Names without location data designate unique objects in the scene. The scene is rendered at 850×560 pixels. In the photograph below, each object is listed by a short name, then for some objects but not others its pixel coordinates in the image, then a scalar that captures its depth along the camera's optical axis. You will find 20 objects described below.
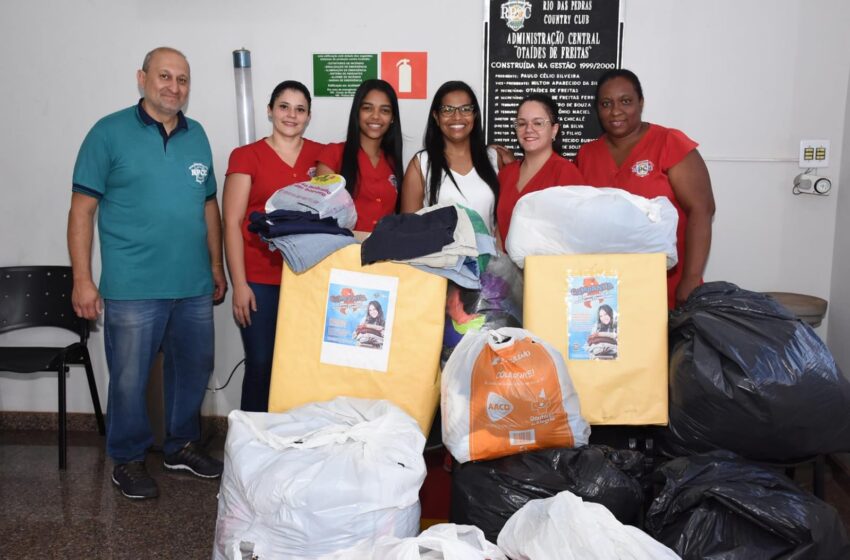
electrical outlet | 2.94
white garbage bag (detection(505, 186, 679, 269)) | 2.01
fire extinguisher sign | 3.08
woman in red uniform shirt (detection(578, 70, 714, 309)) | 2.58
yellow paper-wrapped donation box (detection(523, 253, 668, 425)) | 2.01
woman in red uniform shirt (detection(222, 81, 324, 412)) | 2.67
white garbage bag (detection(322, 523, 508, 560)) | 1.52
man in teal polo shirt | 2.65
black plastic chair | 3.22
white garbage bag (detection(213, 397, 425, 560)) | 1.70
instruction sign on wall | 3.11
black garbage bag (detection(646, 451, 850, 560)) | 1.63
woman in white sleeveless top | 2.65
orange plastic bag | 1.87
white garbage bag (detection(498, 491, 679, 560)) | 1.48
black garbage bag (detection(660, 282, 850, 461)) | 1.88
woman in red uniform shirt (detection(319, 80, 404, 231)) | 2.70
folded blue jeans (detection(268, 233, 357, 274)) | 2.04
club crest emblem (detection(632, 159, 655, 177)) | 2.58
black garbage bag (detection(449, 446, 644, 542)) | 1.81
